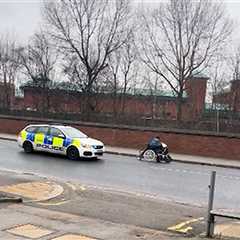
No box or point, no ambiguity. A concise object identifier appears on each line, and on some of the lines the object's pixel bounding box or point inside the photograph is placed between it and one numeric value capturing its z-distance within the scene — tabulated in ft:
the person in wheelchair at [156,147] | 81.20
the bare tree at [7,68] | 188.75
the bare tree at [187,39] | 142.82
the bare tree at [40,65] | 165.78
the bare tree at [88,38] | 155.12
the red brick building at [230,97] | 146.00
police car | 76.79
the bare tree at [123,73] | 159.91
